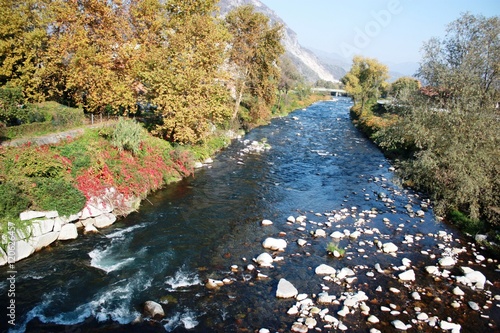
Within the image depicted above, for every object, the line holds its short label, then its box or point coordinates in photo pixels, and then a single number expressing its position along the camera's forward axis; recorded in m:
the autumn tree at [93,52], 30.50
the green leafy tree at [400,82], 92.44
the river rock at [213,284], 15.12
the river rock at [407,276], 16.14
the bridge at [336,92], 157.02
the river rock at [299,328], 12.59
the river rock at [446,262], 17.50
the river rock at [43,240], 16.92
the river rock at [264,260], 17.05
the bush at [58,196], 18.27
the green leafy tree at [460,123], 21.70
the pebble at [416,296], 14.72
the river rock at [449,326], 12.84
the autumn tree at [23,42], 29.41
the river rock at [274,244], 18.64
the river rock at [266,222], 21.61
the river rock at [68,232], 18.38
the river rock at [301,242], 19.17
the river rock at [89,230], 19.44
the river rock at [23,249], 16.19
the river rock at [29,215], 16.92
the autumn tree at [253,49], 45.53
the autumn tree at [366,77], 75.88
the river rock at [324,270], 16.48
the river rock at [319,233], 20.22
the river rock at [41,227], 17.08
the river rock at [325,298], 14.27
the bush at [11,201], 16.43
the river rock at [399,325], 12.82
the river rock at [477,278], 15.80
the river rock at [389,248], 18.75
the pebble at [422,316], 13.43
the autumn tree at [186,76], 30.88
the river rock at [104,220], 20.16
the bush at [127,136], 25.50
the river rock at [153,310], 13.16
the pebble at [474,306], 14.14
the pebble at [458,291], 15.07
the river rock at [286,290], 14.62
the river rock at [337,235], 20.08
